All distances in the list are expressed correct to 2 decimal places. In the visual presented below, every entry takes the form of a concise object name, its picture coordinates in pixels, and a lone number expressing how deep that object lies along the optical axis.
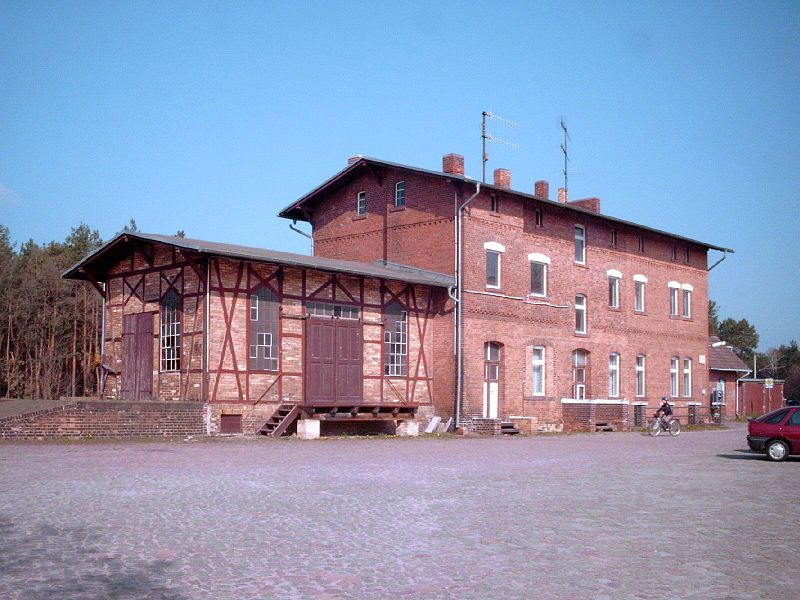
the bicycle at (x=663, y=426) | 31.53
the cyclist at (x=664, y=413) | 31.67
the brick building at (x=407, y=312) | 24.27
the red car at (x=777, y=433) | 20.33
